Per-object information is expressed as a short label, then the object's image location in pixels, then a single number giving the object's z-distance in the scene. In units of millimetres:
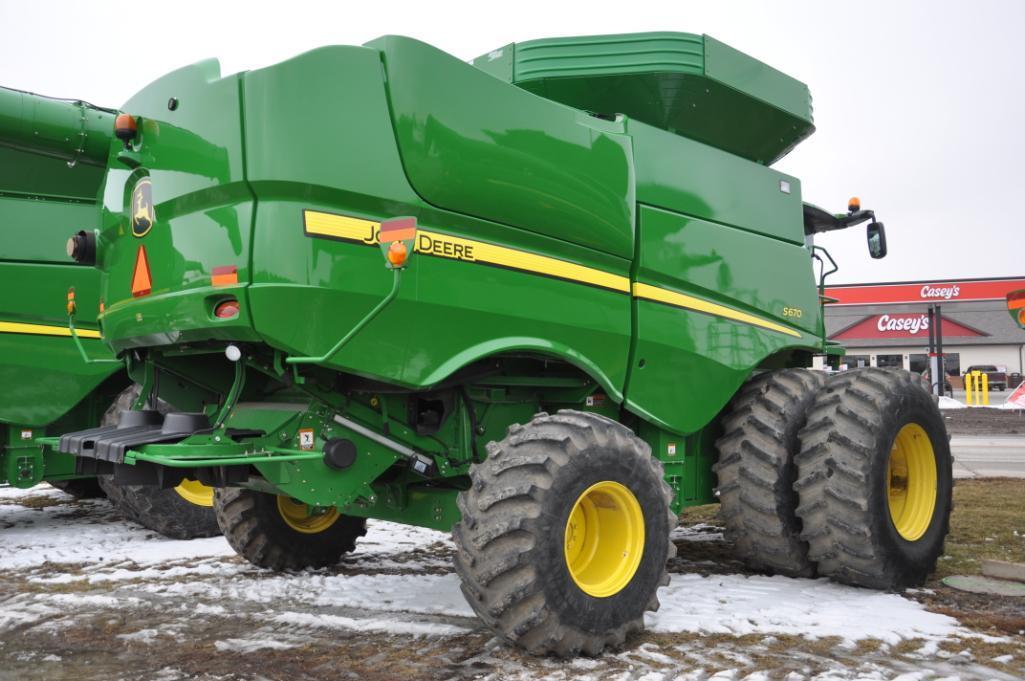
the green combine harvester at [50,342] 6703
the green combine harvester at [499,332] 3420
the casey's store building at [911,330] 38531
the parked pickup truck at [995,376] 35344
